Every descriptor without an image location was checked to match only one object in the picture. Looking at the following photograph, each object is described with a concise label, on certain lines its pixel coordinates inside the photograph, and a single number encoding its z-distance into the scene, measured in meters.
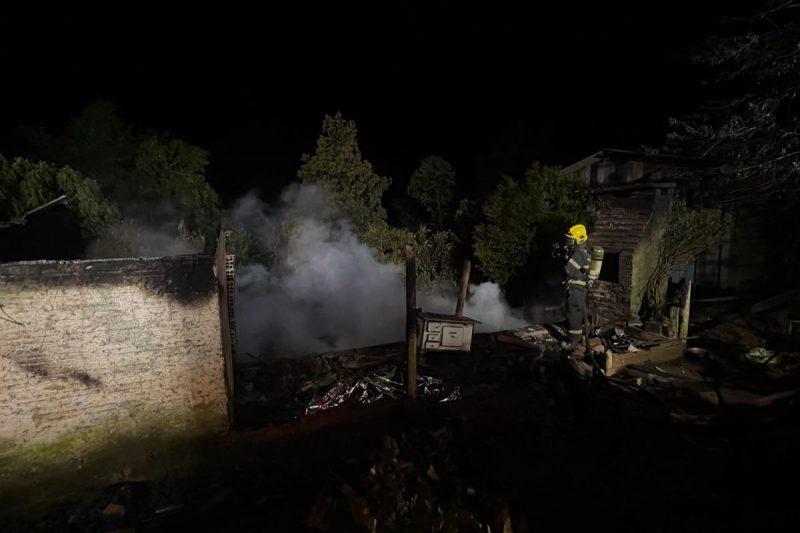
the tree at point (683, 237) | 12.07
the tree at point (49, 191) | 9.61
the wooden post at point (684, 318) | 10.09
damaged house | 11.08
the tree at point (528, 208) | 14.38
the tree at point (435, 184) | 21.56
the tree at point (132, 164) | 13.92
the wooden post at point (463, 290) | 10.38
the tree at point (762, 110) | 9.30
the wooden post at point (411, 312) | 7.56
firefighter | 9.71
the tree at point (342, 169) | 17.86
